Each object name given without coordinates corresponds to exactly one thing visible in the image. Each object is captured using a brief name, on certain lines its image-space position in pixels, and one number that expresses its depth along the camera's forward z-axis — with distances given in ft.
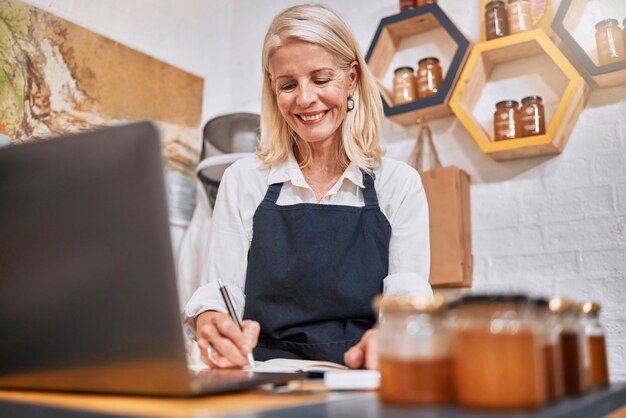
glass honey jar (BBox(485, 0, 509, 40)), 7.81
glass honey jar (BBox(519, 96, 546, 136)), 7.35
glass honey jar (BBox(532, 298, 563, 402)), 2.01
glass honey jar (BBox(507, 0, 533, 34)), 7.65
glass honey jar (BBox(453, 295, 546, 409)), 1.80
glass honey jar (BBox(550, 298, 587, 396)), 2.31
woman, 4.65
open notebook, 3.28
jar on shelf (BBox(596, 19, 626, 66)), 7.06
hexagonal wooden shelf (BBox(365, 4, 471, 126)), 8.02
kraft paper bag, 7.53
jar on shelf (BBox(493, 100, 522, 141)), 7.52
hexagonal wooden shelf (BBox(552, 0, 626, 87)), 7.09
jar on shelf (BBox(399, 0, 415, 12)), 8.69
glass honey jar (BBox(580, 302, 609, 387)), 2.68
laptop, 1.94
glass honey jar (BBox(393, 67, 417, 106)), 8.41
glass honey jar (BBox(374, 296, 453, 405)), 1.92
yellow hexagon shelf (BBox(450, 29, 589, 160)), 7.23
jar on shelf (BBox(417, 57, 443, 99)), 8.23
